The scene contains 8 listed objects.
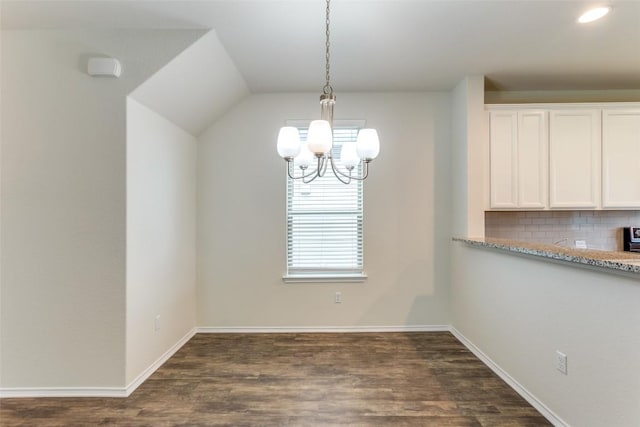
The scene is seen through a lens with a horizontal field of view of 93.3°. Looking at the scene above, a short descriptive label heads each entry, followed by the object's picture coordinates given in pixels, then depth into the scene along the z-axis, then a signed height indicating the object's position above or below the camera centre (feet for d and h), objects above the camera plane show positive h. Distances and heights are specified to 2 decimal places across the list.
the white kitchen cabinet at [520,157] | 10.11 +1.88
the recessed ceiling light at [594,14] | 6.77 +4.57
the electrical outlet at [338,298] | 11.37 -3.15
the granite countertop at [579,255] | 4.82 -0.79
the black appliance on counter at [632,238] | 10.90 -0.90
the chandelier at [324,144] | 5.57 +1.38
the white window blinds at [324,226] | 11.56 -0.45
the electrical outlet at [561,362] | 6.07 -3.02
